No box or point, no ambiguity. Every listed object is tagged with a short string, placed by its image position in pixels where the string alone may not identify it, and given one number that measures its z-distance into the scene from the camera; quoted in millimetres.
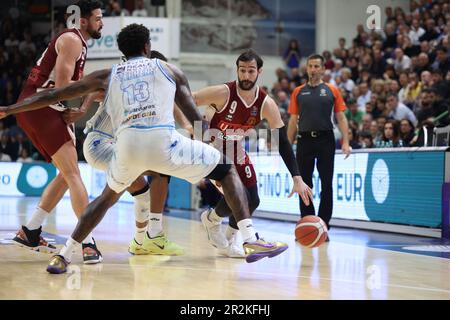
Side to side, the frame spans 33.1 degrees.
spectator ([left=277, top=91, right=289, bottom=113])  18109
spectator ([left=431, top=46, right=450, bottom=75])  14343
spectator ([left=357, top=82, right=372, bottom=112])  15945
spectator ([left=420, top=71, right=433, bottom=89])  13712
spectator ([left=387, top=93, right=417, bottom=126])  13438
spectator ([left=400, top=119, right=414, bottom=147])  11626
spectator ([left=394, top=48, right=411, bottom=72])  15867
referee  9023
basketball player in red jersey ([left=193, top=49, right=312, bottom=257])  6562
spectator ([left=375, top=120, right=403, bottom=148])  11703
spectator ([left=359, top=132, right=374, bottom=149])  12141
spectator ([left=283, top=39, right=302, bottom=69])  22234
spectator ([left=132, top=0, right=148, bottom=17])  20391
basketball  6168
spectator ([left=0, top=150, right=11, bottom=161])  19688
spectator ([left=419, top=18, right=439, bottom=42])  16078
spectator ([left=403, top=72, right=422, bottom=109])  14070
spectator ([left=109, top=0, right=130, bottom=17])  20625
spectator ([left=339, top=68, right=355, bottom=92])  17172
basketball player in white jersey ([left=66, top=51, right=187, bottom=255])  6812
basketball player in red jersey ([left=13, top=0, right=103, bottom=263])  6152
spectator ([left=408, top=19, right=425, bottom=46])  16578
